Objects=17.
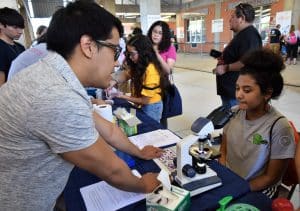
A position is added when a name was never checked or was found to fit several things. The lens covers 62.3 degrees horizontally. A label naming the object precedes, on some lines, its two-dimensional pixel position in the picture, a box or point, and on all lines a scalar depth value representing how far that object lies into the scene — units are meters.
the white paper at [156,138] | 1.26
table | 0.83
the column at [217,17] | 13.01
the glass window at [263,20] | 10.68
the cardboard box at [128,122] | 1.40
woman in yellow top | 1.89
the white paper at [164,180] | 0.78
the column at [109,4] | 11.44
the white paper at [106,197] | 0.84
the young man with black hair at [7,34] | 2.06
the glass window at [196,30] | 14.83
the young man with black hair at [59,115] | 0.58
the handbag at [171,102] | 2.23
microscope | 0.81
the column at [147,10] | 6.39
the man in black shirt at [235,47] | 2.21
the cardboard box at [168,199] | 0.69
